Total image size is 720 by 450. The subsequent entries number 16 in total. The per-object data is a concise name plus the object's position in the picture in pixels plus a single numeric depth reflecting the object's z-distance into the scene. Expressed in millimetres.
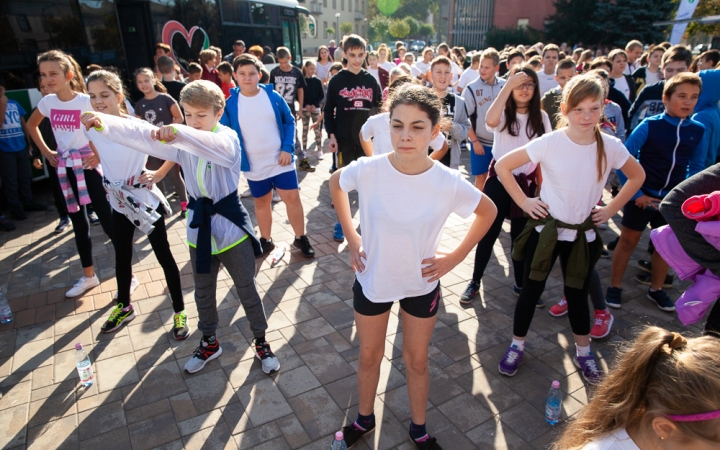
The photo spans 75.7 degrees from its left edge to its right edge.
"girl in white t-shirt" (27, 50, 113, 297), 3959
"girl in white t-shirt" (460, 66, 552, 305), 3738
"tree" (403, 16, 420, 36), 79638
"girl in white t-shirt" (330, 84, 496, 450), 2141
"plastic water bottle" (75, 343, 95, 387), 3129
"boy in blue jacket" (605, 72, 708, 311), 3700
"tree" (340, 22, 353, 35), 64525
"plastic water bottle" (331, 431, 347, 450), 2531
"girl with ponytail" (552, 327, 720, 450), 1265
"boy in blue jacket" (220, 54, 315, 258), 4488
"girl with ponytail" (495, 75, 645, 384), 2869
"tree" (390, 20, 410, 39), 65206
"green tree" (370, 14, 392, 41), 74119
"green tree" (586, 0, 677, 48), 33594
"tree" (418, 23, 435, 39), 81500
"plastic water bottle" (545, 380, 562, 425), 2758
